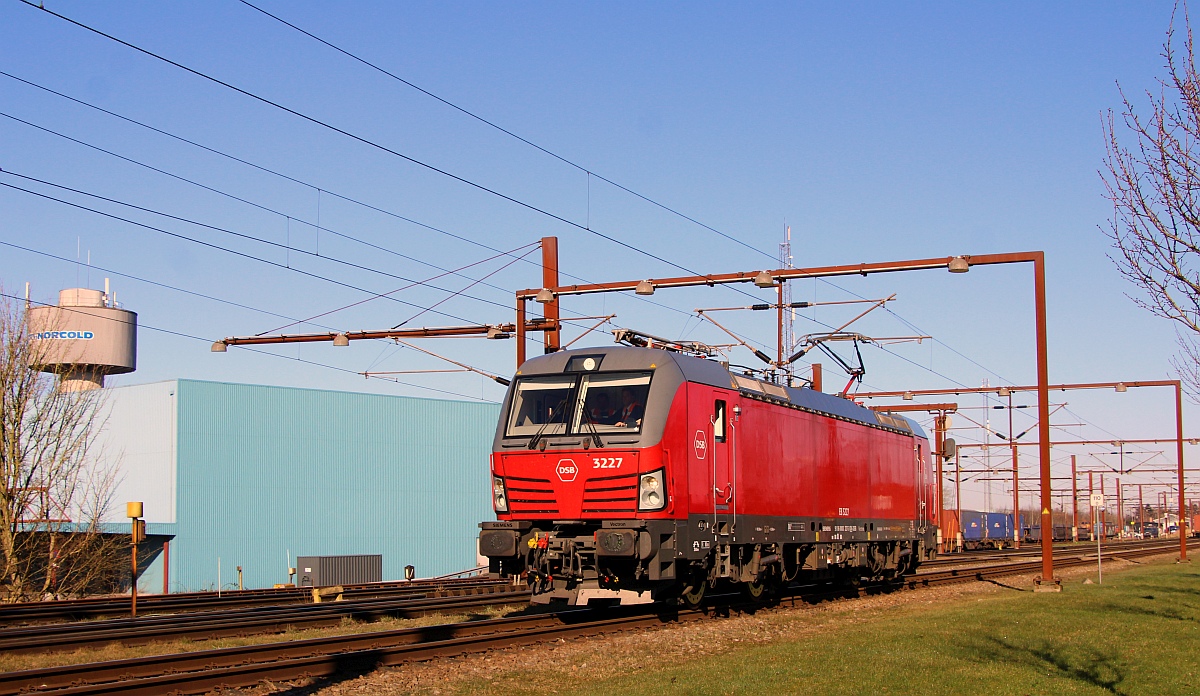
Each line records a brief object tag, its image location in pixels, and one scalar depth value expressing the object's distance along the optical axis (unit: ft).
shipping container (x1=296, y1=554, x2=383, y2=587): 162.50
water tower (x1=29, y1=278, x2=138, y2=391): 163.43
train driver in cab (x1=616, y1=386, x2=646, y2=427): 57.88
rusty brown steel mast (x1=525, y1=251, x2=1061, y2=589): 82.99
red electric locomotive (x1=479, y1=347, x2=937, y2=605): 56.90
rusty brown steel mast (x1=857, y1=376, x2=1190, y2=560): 142.31
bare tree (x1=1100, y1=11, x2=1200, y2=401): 44.75
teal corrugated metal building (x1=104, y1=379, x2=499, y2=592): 165.37
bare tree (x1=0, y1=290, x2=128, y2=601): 120.16
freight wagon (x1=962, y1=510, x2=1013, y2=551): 294.99
